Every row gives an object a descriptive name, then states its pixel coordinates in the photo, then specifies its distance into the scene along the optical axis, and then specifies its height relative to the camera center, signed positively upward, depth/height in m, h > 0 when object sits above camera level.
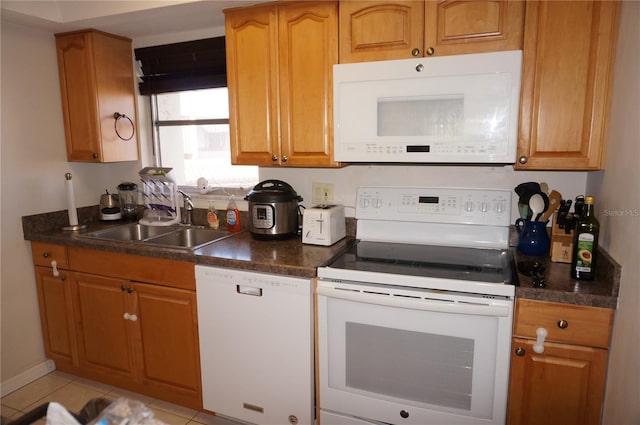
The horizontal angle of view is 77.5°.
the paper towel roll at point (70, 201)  2.45 -0.28
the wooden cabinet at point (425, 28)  1.61 +0.53
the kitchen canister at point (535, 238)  1.82 -0.39
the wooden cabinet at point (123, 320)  2.02 -0.90
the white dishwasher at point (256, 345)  1.75 -0.87
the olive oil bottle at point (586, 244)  1.49 -0.34
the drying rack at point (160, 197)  2.54 -0.27
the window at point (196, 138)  2.63 +0.12
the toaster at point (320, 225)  2.01 -0.36
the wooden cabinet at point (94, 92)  2.43 +0.39
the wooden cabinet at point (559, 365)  1.42 -0.77
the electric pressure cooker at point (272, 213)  2.10 -0.31
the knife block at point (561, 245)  1.73 -0.40
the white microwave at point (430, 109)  1.61 +0.19
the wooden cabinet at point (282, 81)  1.90 +0.36
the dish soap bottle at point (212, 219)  2.51 -0.40
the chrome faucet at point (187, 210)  2.60 -0.36
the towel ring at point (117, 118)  2.57 +0.24
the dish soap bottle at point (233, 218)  2.40 -0.38
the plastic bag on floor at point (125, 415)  0.72 -0.47
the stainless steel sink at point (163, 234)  2.41 -0.49
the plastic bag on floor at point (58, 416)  0.69 -0.45
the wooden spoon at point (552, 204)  1.80 -0.23
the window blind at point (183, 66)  2.47 +0.57
